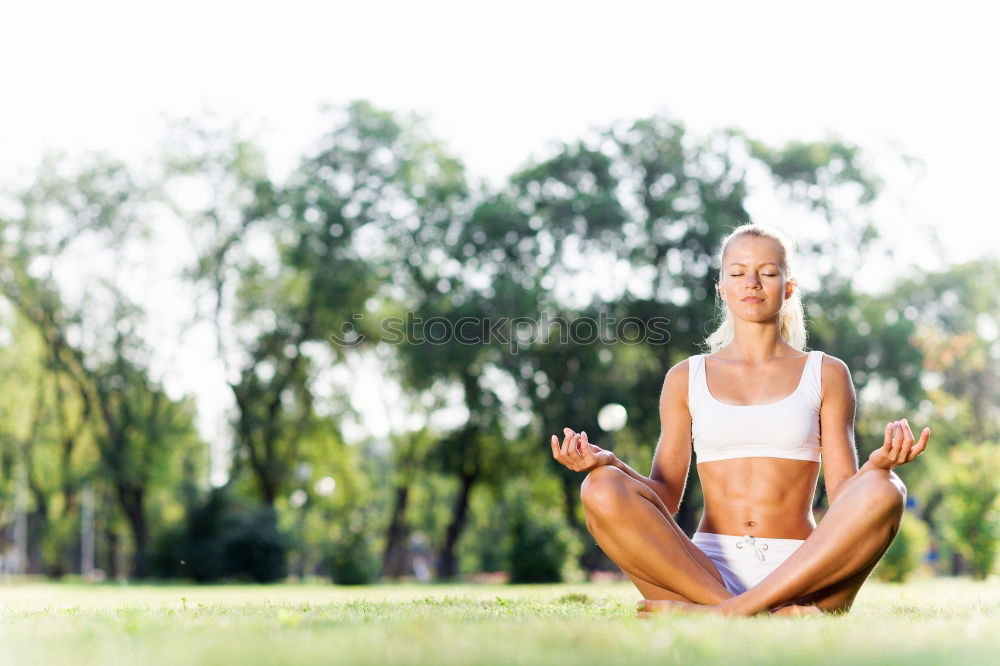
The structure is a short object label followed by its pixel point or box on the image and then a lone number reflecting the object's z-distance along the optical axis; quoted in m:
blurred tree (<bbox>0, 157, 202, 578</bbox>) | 32.56
